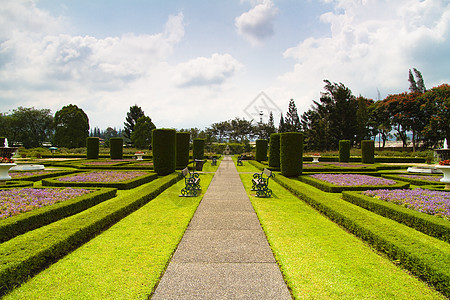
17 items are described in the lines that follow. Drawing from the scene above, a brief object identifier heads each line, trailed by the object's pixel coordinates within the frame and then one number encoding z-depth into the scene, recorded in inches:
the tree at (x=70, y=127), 1840.6
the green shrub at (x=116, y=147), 1096.8
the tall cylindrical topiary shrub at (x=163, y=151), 581.0
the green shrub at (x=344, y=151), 1013.8
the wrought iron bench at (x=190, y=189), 356.5
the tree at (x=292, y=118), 2230.2
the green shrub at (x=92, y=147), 1090.7
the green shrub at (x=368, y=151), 954.3
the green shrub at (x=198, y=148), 971.9
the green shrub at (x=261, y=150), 981.8
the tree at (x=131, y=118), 2563.7
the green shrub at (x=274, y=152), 716.7
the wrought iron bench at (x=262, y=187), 354.6
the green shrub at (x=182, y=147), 771.9
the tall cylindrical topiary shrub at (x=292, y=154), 538.6
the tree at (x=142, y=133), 2119.8
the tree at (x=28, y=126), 2015.3
